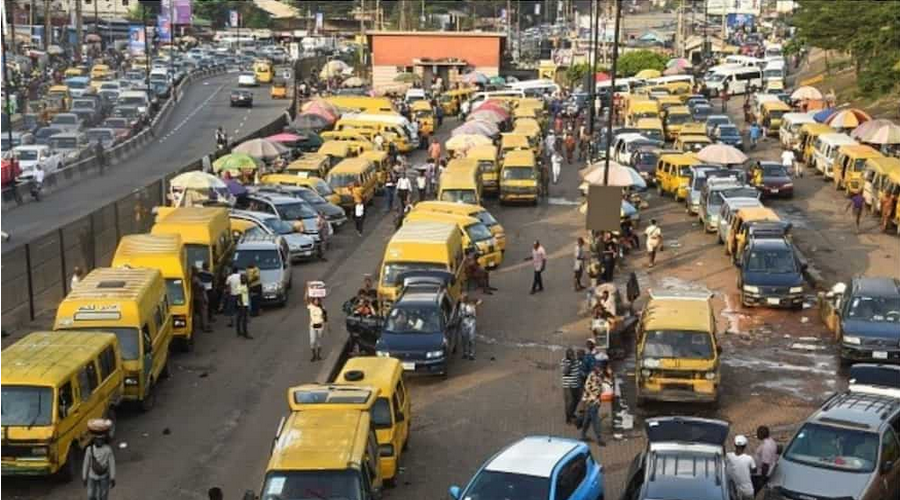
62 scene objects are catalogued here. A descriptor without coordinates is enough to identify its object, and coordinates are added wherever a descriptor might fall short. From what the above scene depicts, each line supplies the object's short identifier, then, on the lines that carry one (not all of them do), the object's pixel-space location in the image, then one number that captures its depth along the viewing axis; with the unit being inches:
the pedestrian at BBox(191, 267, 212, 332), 1112.2
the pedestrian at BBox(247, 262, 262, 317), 1167.4
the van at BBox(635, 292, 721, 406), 902.4
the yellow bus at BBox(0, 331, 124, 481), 729.0
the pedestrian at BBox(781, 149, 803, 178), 2042.8
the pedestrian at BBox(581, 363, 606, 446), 834.2
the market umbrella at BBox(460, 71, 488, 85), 3627.0
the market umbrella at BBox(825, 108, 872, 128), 2154.3
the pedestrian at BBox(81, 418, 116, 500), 687.1
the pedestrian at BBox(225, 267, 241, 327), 1124.4
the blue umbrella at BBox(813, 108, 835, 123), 2364.1
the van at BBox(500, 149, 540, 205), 1834.4
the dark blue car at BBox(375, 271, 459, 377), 970.7
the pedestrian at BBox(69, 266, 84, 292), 1122.6
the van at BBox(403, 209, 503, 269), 1371.8
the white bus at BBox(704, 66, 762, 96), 3447.3
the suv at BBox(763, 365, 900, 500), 677.3
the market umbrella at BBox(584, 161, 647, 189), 1502.2
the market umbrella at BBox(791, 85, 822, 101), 2736.2
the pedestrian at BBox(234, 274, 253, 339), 1110.0
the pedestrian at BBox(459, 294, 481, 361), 1050.7
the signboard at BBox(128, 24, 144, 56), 4393.5
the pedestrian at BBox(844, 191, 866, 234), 1664.6
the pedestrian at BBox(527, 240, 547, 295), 1296.8
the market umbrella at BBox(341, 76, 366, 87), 3841.8
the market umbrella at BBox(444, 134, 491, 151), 2045.6
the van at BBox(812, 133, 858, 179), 2022.6
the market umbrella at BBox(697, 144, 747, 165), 1800.0
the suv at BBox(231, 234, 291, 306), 1226.0
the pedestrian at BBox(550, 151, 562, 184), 2103.8
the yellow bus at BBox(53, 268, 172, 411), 879.7
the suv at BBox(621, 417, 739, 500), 635.5
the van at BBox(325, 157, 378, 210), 1761.8
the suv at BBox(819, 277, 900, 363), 1005.2
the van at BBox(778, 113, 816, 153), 2330.2
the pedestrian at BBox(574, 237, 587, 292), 1316.4
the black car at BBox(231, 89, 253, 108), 3474.4
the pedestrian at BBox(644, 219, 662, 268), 1423.5
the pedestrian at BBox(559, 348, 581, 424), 862.5
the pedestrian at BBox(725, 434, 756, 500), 681.0
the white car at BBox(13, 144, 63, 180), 2086.6
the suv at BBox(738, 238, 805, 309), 1216.2
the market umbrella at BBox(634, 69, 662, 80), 3572.8
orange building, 3927.2
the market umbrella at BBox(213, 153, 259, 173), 1768.0
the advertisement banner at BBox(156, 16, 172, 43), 3752.5
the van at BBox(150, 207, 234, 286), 1194.0
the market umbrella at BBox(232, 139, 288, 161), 1904.5
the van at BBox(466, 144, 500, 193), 1875.0
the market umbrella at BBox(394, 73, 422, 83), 3874.0
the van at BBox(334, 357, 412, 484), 756.0
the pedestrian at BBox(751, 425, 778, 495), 722.2
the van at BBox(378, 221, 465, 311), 1159.6
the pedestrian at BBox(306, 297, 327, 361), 1029.8
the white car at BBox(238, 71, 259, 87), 3905.0
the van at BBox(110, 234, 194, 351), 1060.5
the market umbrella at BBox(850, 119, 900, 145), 1887.3
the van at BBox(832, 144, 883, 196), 1850.4
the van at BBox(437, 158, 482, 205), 1606.8
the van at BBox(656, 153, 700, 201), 1872.5
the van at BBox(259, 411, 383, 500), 629.0
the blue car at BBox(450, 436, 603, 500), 629.0
